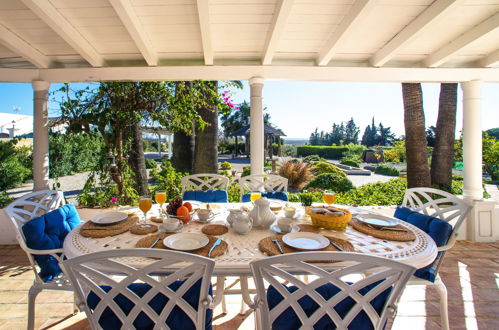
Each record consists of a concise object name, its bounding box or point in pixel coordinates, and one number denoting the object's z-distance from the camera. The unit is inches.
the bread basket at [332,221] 62.9
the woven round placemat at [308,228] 64.1
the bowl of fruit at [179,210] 67.8
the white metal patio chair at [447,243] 61.9
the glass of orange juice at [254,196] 74.6
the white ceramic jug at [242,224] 60.8
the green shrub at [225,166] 356.2
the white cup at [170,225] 61.7
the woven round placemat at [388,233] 57.5
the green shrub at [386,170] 445.7
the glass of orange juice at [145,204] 65.9
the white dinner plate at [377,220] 65.0
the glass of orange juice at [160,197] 70.5
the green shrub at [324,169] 310.6
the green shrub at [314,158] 510.9
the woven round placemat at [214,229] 62.1
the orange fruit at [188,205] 73.0
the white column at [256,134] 125.5
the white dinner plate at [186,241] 53.1
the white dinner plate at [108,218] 66.8
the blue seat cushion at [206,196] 106.7
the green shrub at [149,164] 445.1
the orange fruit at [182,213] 67.7
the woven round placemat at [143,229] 61.6
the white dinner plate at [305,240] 52.4
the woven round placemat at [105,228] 59.8
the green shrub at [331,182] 254.8
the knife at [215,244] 50.1
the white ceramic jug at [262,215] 65.3
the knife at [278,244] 51.0
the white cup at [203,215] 70.7
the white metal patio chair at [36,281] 59.5
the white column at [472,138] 127.1
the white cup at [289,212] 70.1
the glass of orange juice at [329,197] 73.1
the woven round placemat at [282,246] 50.8
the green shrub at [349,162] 534.1
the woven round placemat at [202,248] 50.2
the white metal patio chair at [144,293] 35.3
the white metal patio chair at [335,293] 34.3
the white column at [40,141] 126.0
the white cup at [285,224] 62.4
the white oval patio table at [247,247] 47.0
